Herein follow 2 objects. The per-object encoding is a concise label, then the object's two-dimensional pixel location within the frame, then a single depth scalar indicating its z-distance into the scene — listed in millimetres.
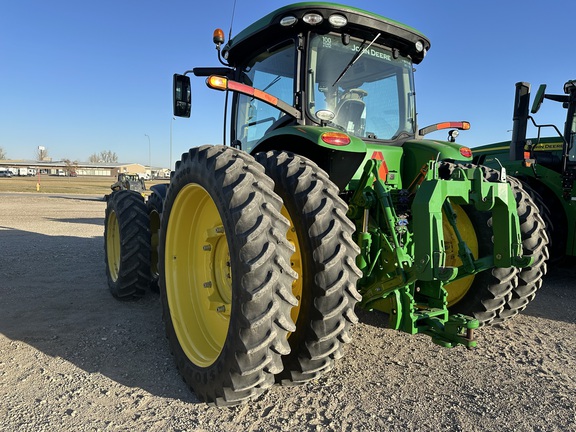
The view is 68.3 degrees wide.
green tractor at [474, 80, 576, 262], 5676
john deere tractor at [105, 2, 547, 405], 2291
